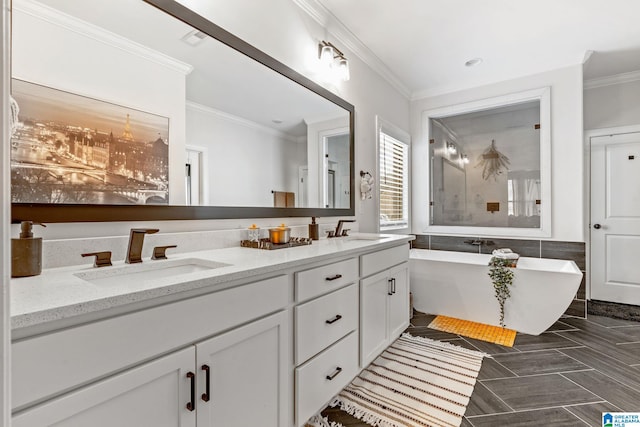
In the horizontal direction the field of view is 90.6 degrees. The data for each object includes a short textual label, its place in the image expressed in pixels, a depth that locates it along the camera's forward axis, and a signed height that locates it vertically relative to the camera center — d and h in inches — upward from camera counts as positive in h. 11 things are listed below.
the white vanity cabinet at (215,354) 28.9 -17.5
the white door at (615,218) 145.3 -3.3
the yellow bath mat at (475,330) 110.5 -44.3
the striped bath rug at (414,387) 69.9 -44.8
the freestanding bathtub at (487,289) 112.0 -30.2
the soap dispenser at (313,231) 92.1 -5.5
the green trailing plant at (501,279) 118.4 -25.3
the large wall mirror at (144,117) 44.1 +17.4
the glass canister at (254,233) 75.6 -5.0
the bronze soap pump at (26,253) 38.8 -5.0
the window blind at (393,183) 141.1 +14.0
